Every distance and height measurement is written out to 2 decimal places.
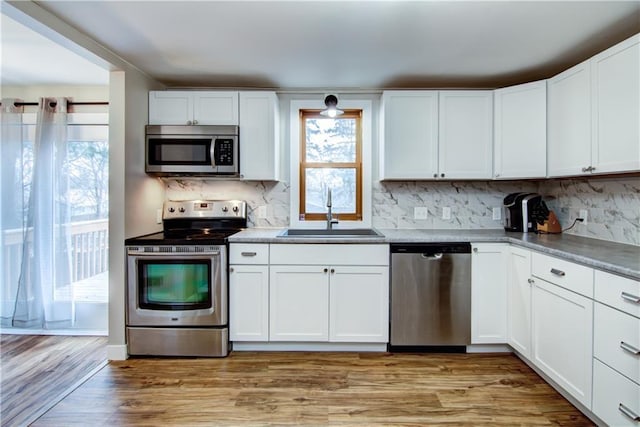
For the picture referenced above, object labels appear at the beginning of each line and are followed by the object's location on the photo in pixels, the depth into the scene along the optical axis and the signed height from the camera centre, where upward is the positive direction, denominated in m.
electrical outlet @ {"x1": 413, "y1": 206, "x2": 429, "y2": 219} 3.16 -0.03
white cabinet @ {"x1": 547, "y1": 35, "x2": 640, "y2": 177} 1.87 +0.62
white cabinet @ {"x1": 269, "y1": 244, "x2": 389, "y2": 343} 2.56 -0.66
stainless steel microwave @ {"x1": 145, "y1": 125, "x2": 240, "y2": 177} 2.78 +0.50
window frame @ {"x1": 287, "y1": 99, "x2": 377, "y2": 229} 3.13 +0.55
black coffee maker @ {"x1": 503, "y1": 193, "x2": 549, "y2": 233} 2.79 -0.02
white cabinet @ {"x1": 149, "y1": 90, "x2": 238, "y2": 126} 2.85 +0.89
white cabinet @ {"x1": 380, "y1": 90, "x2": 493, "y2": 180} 2.84 +0.66
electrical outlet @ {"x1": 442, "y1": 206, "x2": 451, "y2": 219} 3.15 -0.03
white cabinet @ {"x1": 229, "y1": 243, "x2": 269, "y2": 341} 2.57 -0.64
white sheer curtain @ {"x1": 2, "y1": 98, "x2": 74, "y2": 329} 2.96 -0.20
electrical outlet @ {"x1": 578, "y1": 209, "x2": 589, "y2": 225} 2.60 -0.04
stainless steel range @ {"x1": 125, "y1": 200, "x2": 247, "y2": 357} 2.52 -0.71
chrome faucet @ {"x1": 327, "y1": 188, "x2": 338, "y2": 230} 2.98 -0.07
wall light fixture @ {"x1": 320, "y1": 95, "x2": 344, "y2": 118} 2.78 +0.88
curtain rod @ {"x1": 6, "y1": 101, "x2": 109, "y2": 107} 3.03 +0.98
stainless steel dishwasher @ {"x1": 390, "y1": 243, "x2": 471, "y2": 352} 2.53 -0.65
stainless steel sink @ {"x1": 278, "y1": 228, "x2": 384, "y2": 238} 2.81 -0.21
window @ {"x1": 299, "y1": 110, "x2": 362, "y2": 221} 3.21 +0.44
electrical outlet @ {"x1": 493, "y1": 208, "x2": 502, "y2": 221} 3.15 -0.03
